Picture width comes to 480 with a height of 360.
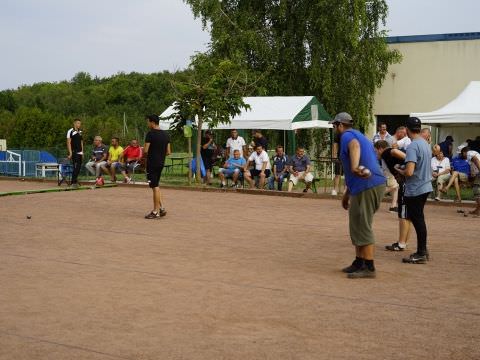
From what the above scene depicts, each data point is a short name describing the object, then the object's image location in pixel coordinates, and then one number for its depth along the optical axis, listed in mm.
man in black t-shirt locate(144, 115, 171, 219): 13367
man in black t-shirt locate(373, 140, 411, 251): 9578
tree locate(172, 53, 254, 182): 20781
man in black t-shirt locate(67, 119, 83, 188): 19898
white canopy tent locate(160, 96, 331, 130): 23469
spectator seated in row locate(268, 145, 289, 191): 19750
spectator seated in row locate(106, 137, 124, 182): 21922
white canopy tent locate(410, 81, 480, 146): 18094
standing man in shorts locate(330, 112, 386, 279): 8180
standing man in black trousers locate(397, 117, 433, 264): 9031
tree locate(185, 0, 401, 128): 32094
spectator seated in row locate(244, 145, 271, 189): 20031
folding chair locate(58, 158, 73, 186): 21750
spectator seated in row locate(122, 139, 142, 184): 21828
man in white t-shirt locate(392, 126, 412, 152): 14211
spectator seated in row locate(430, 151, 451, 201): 17297
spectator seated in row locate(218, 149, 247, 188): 20125
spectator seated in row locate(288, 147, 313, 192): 19141
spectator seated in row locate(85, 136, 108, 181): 21891
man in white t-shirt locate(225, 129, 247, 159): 21502
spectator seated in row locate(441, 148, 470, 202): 17094
